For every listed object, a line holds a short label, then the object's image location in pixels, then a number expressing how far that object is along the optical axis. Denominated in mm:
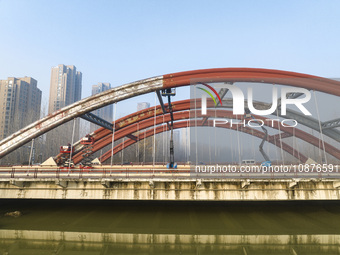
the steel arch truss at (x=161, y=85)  20850
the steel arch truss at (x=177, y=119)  22109
